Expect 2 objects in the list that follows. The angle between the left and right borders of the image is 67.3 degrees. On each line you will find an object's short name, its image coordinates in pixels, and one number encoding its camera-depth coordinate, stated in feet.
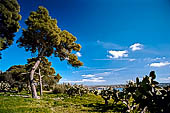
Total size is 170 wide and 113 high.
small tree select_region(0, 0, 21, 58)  63.98
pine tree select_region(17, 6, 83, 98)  58.15
